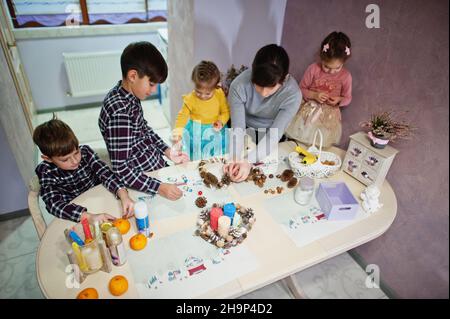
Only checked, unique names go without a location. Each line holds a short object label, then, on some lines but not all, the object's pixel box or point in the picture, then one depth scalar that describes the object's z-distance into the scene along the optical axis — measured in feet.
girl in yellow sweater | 6.47
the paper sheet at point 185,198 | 4.52
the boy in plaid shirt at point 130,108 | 4.59
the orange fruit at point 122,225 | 4.12
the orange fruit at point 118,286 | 3.41
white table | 3.55
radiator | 11.24
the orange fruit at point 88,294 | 3.36
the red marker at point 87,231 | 3.59
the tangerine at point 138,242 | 3.91
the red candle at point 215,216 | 4.16
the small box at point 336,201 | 4.51
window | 10.46
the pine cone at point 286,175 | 5.21
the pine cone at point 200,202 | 4.57
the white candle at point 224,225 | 4.03
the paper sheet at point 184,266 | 3.54
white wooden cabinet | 5.04
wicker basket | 5.24
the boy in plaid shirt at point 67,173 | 4.29
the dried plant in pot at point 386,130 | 5.02
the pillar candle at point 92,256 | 3.47
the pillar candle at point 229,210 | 4.16
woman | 5.26
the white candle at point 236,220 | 4.24
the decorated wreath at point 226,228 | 4.06
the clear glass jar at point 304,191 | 4.66
